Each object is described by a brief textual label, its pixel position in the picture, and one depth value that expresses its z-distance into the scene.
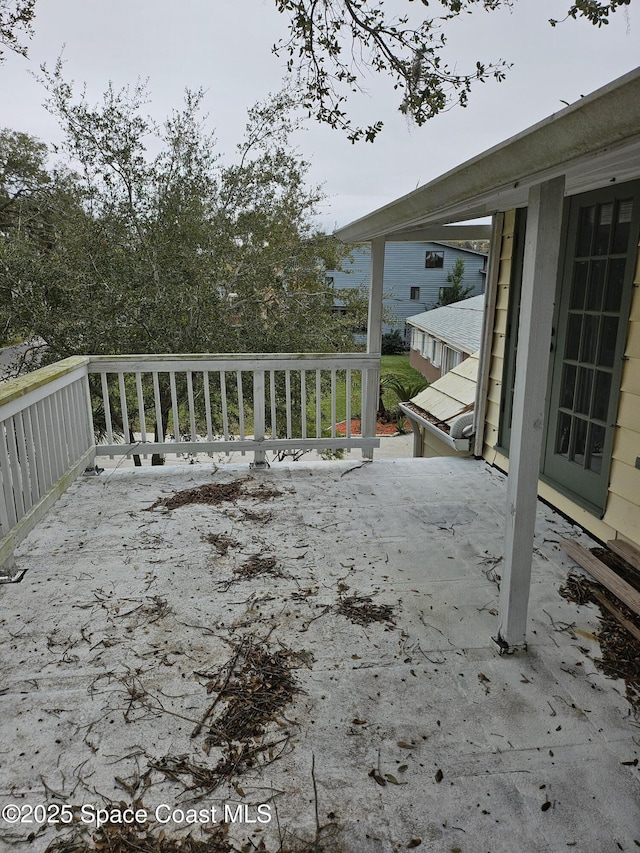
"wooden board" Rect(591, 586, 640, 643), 2.51
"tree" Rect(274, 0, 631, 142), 4.38
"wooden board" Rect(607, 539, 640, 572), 3.04
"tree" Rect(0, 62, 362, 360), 7.59
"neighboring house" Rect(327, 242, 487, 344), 26.48
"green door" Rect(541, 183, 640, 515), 3.35
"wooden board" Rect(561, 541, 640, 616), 2.68
